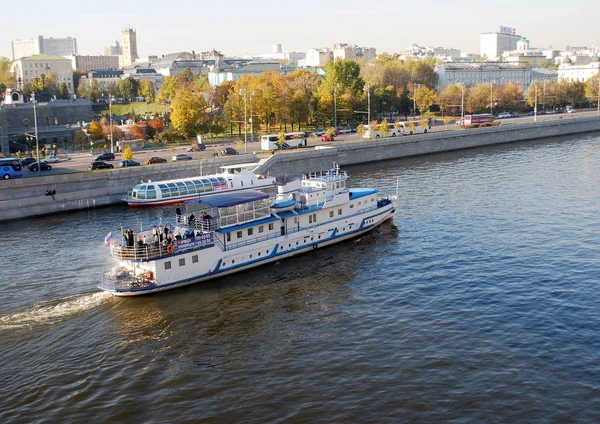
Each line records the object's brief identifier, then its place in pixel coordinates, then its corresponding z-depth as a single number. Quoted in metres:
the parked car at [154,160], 64.88
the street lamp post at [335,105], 101.57
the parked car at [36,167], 60.62
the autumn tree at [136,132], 83.12
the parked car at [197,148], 75.44
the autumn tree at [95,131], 81.44
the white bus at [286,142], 78.25
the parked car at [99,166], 60.88
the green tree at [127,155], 63.62
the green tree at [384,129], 89.69
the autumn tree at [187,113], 83.62
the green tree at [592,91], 151.25
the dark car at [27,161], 64.56
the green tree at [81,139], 82.31
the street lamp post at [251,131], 85.97
